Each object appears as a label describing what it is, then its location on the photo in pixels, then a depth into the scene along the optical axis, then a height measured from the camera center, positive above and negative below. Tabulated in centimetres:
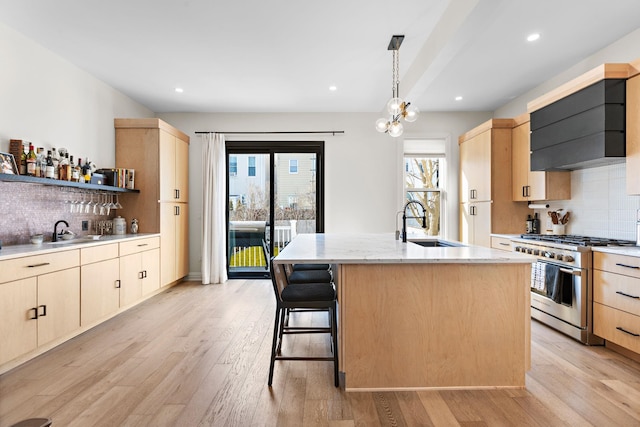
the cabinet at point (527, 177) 393 +40
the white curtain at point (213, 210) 550 +2
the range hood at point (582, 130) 286 +75
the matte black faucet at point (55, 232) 342 -20
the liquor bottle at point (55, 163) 337 +46
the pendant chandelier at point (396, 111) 302 +88
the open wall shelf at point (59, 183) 278 +26
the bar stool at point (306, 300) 225 -57
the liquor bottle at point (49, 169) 324 +39
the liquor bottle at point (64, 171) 344 +39
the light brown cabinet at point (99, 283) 319 -69
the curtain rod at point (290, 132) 566 +127
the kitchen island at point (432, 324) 220 -70
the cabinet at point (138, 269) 383 -68
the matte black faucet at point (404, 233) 321 -19
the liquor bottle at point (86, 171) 381 +44
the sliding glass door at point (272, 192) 575 +32
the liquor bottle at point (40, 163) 319 +45
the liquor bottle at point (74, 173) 359 +39
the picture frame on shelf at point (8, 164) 280 +38
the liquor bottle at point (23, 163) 305 +42
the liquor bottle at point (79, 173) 362 +40
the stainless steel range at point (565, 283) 300 -64
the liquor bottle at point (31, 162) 308 +42
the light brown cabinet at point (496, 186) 455 +34
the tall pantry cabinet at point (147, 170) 462 +55
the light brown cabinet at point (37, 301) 242 -69
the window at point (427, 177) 568 +56
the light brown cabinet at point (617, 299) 260 -67
